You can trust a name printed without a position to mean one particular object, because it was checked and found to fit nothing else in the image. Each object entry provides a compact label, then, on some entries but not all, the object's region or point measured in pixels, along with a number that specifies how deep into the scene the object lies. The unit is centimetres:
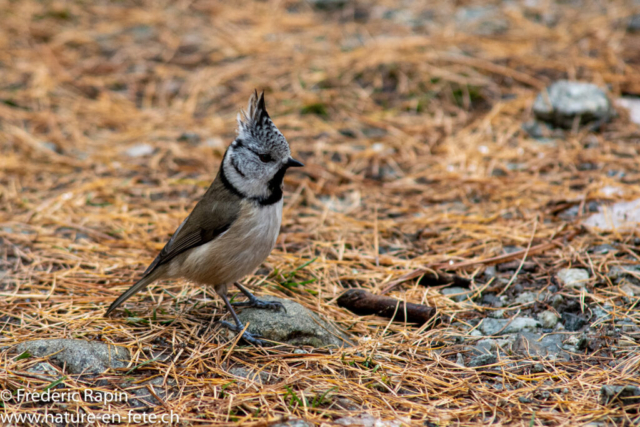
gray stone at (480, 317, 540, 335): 711
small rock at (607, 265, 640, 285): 762
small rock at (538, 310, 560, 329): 713
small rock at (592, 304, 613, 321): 701
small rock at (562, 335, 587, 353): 663
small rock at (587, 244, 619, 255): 819
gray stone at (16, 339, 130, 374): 623
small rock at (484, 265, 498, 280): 827
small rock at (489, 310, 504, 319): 743
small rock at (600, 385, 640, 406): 548
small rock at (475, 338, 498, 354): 675
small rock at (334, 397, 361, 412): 568
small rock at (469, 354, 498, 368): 658
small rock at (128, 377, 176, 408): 577
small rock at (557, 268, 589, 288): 768
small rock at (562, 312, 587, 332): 703
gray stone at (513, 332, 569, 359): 656
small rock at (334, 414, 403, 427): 541
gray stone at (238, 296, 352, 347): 689
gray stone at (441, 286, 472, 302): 793
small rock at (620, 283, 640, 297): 736
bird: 717
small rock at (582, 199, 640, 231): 863
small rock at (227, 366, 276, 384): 616
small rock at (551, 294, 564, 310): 741
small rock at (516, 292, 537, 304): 761
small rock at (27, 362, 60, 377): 605
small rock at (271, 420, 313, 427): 530
